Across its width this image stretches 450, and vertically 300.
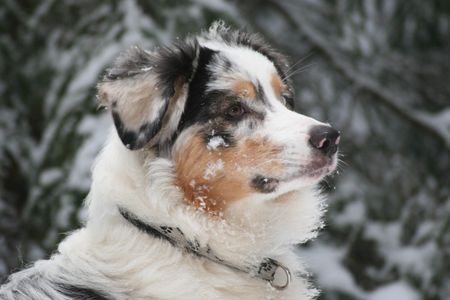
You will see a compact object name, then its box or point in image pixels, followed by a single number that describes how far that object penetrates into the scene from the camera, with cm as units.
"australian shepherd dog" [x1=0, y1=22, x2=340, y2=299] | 640
